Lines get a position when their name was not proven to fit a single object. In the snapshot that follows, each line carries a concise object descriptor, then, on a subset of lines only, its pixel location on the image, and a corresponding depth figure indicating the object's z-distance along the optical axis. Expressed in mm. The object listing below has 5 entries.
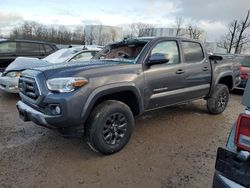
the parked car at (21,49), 6530
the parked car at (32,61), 5049
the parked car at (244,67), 6490
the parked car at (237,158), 1256
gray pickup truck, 2372
